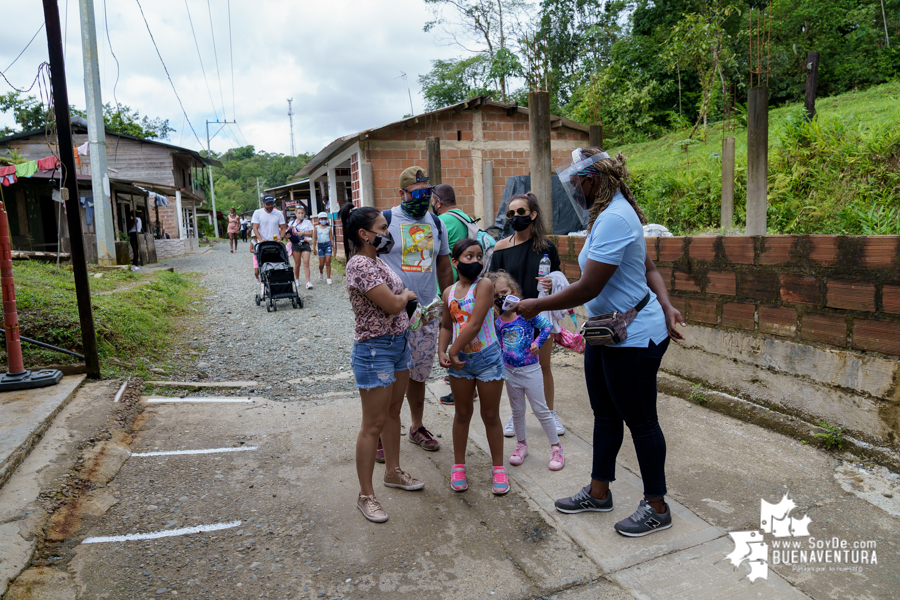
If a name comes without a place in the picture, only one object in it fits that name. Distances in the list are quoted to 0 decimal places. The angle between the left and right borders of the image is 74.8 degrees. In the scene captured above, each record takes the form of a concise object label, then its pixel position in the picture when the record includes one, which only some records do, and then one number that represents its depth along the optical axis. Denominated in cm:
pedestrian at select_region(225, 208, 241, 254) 2388
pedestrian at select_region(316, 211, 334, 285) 1191
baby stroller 946
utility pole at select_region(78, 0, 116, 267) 1262
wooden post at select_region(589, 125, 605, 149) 831
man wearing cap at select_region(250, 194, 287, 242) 1023
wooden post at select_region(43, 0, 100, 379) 474
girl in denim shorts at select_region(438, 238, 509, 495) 322
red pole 461
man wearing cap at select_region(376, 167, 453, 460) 367
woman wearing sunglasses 395
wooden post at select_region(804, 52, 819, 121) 723
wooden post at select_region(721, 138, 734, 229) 522
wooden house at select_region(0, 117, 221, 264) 1700
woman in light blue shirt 272
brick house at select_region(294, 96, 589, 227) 1199
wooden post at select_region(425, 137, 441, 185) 839
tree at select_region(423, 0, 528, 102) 2934
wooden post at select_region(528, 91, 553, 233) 606
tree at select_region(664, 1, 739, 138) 1594
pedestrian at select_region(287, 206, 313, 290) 1095
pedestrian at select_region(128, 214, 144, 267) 1832
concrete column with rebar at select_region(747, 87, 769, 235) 439
